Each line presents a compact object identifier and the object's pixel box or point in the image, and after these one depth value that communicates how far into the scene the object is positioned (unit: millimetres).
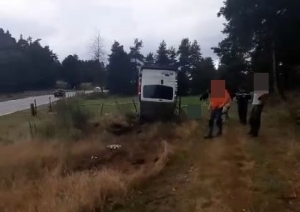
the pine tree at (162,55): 46542
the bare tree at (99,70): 41114
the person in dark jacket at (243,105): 10085
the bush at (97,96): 30269
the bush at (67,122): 8896
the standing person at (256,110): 7565
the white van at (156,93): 10815
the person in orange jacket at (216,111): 8197
